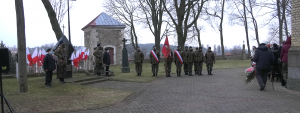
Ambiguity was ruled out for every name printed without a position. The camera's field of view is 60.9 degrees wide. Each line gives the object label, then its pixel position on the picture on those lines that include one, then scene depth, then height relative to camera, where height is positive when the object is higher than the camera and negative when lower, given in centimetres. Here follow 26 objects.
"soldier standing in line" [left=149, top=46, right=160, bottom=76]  1501 +11
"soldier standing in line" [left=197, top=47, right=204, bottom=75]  1589 +10
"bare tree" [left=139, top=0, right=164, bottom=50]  3297 +627
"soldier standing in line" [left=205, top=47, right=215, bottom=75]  1577 +2
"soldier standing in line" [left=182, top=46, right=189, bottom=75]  1565 +13
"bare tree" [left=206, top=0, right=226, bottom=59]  4262 +576
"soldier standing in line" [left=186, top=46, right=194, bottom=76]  1568 +6
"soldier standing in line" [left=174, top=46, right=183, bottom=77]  1519 -10
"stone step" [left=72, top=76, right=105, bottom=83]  1225 -93
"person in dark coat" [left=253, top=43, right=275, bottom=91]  924 -23
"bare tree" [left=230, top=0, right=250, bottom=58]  4255 +626
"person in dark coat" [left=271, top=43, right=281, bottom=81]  1177 -58
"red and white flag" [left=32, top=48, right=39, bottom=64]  1557 +37
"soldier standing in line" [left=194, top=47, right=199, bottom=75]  1591 +5
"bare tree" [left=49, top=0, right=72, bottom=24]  2615 +534
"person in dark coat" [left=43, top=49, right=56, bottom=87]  1073 -19
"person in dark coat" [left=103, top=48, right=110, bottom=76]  1516 +1
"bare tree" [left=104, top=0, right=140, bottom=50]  4136 +792
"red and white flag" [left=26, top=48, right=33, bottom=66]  1578 +20
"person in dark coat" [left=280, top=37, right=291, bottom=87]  1001 -7
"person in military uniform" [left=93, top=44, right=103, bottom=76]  1448 +8
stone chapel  3335 +320
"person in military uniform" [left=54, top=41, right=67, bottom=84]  1149 +2
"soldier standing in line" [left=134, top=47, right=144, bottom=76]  1520 +1
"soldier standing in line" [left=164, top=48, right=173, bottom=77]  1537 -24
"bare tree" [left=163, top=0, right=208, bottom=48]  2980 +540
